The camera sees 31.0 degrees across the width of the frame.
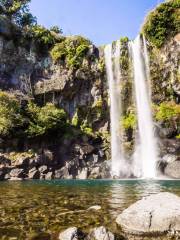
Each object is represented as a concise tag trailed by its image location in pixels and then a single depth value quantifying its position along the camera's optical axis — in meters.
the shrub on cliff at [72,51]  46.25
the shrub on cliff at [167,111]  41.66
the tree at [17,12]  54.24
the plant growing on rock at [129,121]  42.75
